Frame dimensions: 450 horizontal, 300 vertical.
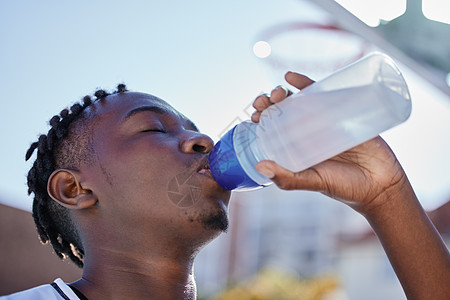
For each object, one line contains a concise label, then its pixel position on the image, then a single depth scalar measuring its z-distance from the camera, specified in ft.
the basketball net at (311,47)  9.29
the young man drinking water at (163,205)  4.65
